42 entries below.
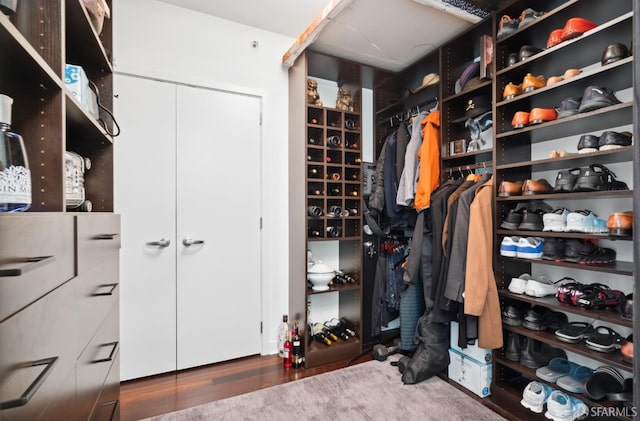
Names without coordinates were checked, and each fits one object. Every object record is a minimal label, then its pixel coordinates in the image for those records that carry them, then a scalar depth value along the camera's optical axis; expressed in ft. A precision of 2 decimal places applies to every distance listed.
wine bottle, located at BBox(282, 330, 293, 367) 7.73
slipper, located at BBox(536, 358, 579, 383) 5.16
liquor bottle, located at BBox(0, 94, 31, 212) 2.03
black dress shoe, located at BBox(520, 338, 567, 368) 5.57
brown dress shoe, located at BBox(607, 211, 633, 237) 4.16
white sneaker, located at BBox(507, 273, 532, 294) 5.68
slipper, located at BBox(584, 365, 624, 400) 4.52
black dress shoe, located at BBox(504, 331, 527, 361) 5.79
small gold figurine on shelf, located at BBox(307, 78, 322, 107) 8.15
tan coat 5.65
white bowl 8.13
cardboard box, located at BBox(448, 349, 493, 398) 6.15
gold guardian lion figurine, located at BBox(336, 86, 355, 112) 8.73
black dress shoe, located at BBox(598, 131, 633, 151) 4.38
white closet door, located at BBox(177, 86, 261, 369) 7.50
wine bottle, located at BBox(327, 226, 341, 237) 8.38
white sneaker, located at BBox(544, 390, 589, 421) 4.81
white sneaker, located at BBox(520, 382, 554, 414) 5.20
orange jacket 7.20
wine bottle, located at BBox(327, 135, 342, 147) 8.20
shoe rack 4.52
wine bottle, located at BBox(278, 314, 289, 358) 8.25
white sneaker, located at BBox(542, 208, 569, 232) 5.14
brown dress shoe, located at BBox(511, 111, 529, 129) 5.63
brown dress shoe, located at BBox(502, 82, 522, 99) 5.82
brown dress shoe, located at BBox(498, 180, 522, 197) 5.80
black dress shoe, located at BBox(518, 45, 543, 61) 5.58
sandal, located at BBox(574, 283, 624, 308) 4.63
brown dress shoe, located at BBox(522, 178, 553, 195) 5.42
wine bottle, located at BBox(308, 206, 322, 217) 8.02
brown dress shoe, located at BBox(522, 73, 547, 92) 5.52
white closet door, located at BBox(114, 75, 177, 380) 6.91
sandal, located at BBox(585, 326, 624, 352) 4.51
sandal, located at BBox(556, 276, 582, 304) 4.96
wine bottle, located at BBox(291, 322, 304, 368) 7.64
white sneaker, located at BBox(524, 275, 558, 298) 5.43
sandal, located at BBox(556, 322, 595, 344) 4.86
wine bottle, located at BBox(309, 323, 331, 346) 8.16
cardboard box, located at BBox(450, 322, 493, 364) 6.22
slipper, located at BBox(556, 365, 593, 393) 4.80
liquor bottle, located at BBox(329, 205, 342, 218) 8.29
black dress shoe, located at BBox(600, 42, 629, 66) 4.31
